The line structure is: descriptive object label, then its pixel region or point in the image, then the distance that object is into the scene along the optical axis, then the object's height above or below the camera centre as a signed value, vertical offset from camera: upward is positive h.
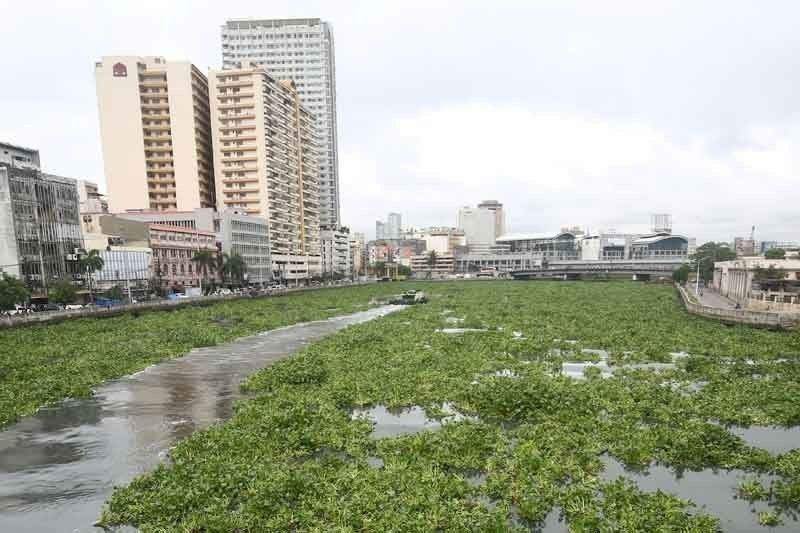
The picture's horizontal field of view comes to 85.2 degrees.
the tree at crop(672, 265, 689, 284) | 119.38 -11.33
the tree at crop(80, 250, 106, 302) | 67.19 -2.10
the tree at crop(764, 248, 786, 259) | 107.16 -5.67
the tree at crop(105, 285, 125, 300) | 73.38 -7.51
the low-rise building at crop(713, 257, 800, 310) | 56.31 -7.84
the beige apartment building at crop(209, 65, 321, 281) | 117.62 +25.45
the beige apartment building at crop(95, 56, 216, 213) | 108.12 +29.61
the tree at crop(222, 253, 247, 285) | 96.50 -4.59
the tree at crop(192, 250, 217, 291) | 90.19 -2.65
